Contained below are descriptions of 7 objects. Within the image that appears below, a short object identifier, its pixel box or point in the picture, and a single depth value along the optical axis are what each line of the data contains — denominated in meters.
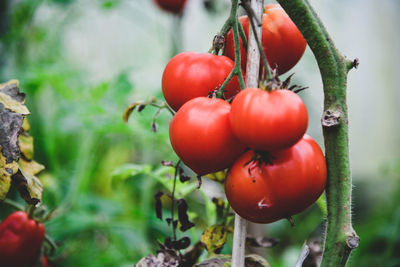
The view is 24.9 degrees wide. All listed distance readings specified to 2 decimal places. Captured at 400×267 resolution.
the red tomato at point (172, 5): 1.64
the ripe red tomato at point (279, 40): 0.68
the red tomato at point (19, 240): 0.77
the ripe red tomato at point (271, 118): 0.61
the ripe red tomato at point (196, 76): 0.67
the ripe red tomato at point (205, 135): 0.64
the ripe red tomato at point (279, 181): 0.63
